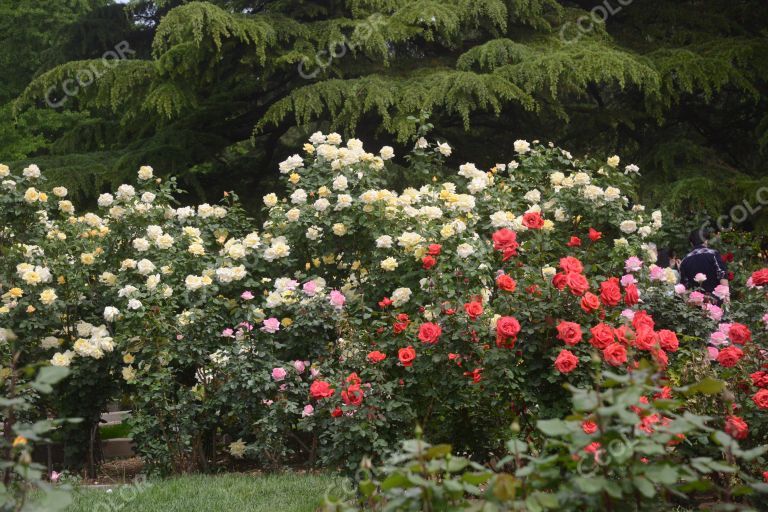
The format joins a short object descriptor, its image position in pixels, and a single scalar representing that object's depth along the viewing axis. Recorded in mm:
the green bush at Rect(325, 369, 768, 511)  1856
